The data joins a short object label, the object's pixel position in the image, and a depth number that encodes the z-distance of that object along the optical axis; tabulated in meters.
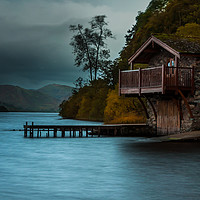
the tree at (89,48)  85.50
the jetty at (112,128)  40.81
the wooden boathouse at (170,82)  32.75
